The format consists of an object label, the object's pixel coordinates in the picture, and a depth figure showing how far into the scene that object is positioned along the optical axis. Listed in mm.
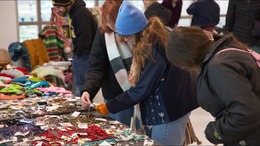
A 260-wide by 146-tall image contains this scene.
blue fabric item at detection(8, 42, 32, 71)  5551
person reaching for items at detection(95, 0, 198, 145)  2289
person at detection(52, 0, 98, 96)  3850
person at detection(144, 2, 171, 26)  4395
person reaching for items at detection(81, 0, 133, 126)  2607
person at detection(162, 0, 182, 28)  5793
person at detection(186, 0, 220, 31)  5375
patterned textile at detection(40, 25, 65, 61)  5855
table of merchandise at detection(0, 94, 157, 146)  2062
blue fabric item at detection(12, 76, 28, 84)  3378
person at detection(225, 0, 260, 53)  3503
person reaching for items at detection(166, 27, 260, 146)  1612
